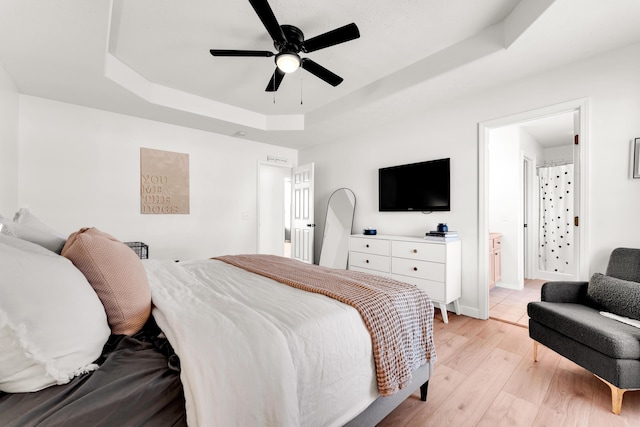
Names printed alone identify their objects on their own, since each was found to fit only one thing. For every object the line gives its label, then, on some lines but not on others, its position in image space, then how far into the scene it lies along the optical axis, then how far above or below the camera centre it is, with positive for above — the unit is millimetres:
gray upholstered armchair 1507 -695
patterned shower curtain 4270 -112
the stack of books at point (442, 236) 2904 -259
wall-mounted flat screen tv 3213 +324
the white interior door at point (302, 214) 4703 -32
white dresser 2852 -586
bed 712 -467
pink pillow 1014 -262
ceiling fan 1731 +1214
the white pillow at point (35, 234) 1119 -96
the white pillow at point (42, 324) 681 -306
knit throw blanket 1233 -511
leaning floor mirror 4297 -270
